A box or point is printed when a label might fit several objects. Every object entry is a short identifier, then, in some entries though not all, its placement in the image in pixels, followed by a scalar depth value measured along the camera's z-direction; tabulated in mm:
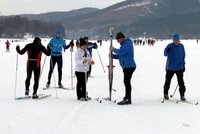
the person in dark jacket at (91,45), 15211
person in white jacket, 10289
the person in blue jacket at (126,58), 9539
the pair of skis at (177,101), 9863
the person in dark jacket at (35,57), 10297
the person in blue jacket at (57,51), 12617
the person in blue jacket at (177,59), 10023
